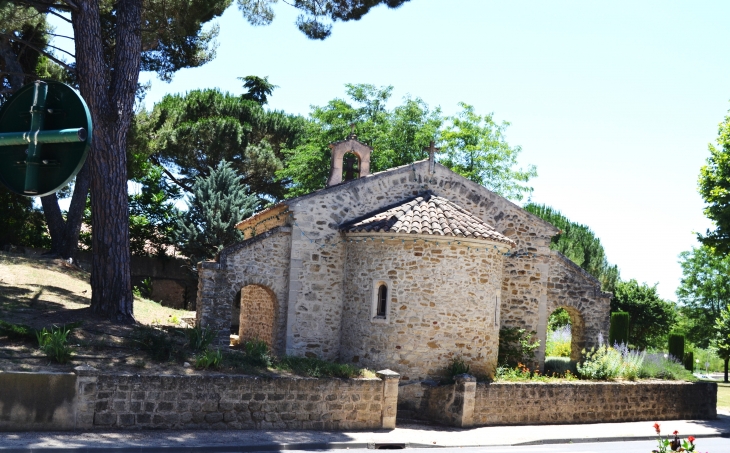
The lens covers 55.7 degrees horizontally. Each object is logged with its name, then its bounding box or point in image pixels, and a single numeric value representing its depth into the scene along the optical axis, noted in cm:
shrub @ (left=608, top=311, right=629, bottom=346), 3019
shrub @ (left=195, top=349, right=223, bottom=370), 1341
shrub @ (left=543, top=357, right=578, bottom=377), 2106
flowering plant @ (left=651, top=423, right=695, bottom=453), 734
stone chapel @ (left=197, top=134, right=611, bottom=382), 1792
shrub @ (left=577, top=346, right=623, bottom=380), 2008
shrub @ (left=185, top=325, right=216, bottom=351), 1471
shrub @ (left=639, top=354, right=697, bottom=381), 2123
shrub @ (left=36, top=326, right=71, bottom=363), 1248
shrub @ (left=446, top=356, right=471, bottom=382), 1764
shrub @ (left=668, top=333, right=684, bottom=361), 3275
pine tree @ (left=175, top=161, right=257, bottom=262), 2883
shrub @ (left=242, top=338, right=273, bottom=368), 1453
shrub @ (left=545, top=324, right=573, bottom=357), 2519
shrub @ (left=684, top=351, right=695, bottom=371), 4742
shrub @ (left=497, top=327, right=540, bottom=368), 2056
